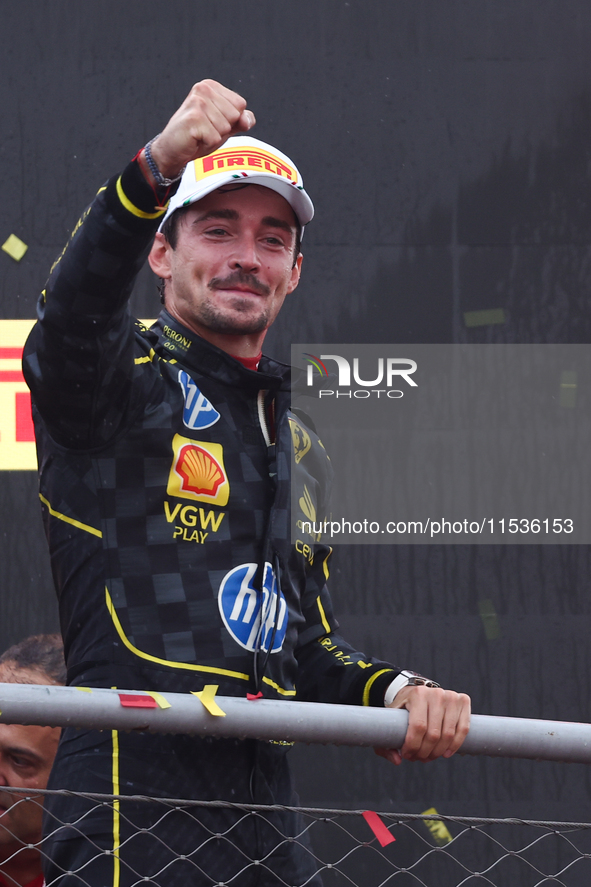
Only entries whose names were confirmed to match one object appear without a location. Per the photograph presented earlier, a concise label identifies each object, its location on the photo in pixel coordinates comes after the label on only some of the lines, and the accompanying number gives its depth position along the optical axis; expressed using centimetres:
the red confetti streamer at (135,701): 1131
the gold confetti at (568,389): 1367
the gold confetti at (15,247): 1330
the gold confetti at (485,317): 1356
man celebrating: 1136
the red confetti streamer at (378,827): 1144
